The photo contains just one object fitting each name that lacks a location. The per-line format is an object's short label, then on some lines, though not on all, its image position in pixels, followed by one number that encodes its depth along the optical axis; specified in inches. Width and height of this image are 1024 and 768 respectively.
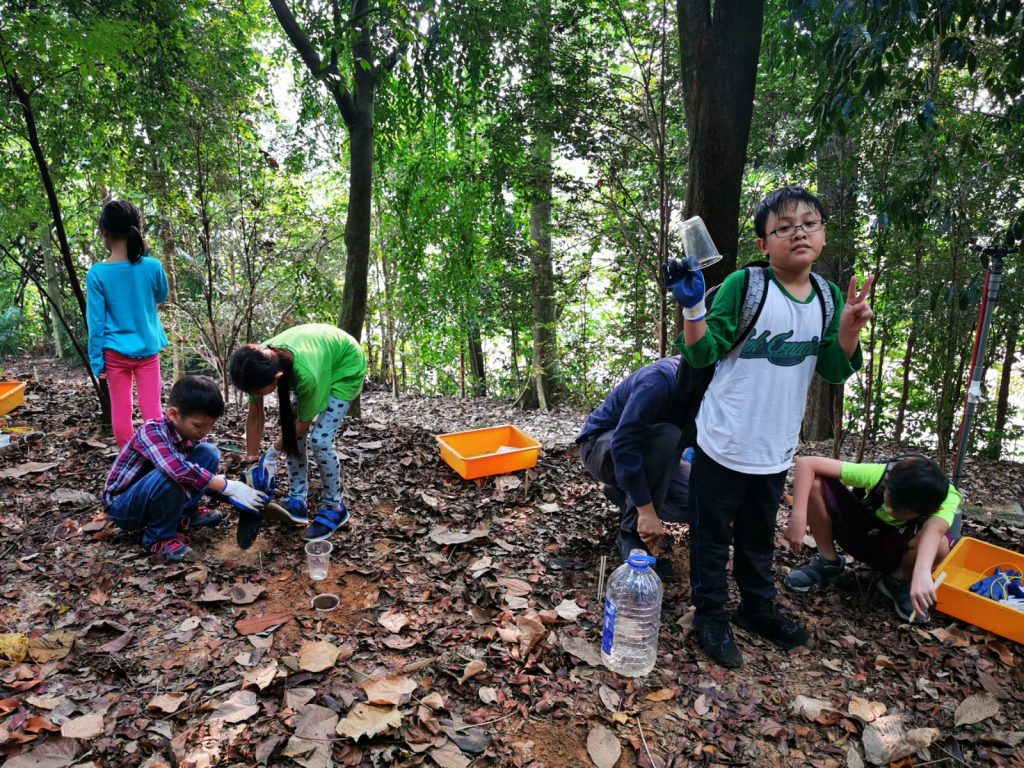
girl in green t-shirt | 109.7
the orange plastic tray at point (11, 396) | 170.6
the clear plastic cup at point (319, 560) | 107.0
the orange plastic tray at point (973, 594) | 95.3
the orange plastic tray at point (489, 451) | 151.0
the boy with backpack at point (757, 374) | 80.0
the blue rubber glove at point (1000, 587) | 103.7
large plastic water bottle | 87.1
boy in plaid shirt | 107.4
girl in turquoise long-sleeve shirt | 129.2
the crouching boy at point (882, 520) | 96.7
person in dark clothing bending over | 97.3
